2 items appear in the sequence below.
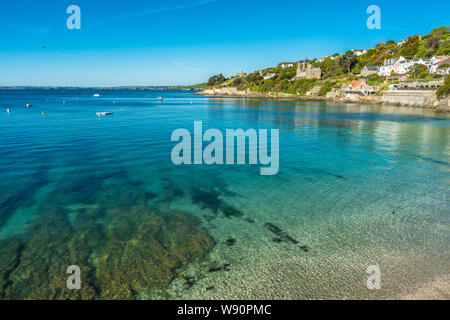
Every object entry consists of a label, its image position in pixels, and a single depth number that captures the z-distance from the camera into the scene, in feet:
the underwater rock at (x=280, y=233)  34.22
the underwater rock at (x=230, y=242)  33.58
